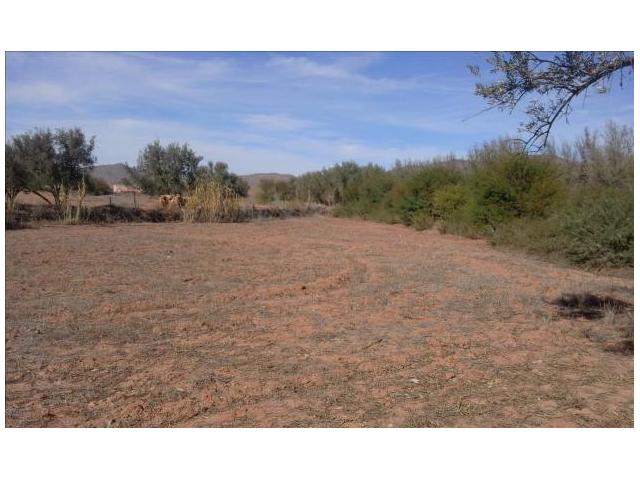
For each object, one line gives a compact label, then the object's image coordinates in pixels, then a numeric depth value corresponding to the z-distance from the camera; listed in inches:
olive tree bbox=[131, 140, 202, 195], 1381.6
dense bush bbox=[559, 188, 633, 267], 504.7
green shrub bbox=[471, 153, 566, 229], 754.2
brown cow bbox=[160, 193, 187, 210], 1235.9
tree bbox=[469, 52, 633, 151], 200.5
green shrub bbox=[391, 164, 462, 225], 1127.6
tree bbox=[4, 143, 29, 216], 972.6
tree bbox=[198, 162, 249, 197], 1485.1
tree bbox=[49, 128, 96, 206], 1063.6
